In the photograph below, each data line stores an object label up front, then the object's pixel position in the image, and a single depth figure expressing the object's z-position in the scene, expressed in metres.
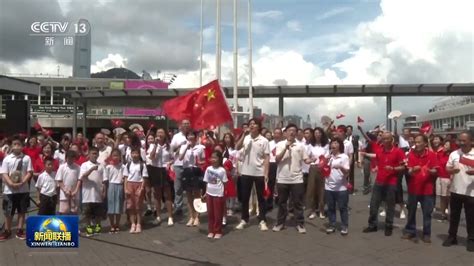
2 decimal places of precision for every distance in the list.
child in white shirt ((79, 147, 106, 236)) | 7.87
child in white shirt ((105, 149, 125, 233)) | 8.03
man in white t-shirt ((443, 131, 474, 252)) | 6.98
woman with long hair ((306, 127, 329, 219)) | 9.39
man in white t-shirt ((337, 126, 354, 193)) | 9.28
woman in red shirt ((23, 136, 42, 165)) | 9.19
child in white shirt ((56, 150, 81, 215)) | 7.72
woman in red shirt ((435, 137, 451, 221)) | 8.64
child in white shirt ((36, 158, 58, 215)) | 7.71
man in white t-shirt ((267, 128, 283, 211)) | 9.16
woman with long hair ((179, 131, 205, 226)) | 8.89
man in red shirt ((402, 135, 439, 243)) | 7.39
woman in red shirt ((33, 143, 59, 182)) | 8.56
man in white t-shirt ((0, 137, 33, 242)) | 7.53
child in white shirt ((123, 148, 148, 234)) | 8.14
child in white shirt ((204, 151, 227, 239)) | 7.80
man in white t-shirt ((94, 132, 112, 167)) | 8.62
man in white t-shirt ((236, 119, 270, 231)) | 8.27
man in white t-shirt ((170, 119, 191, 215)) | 8.97
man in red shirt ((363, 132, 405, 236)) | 7.79
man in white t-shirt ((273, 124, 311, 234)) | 8.15
